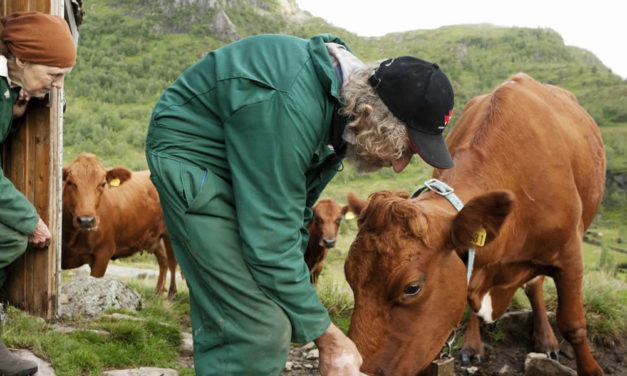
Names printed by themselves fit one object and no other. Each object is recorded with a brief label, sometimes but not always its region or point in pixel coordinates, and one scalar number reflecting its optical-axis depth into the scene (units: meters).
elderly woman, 3.62
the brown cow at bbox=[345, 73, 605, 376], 3.28
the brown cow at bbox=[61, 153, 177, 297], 8.00
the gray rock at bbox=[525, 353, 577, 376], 5.20
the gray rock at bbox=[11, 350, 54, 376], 4.17
